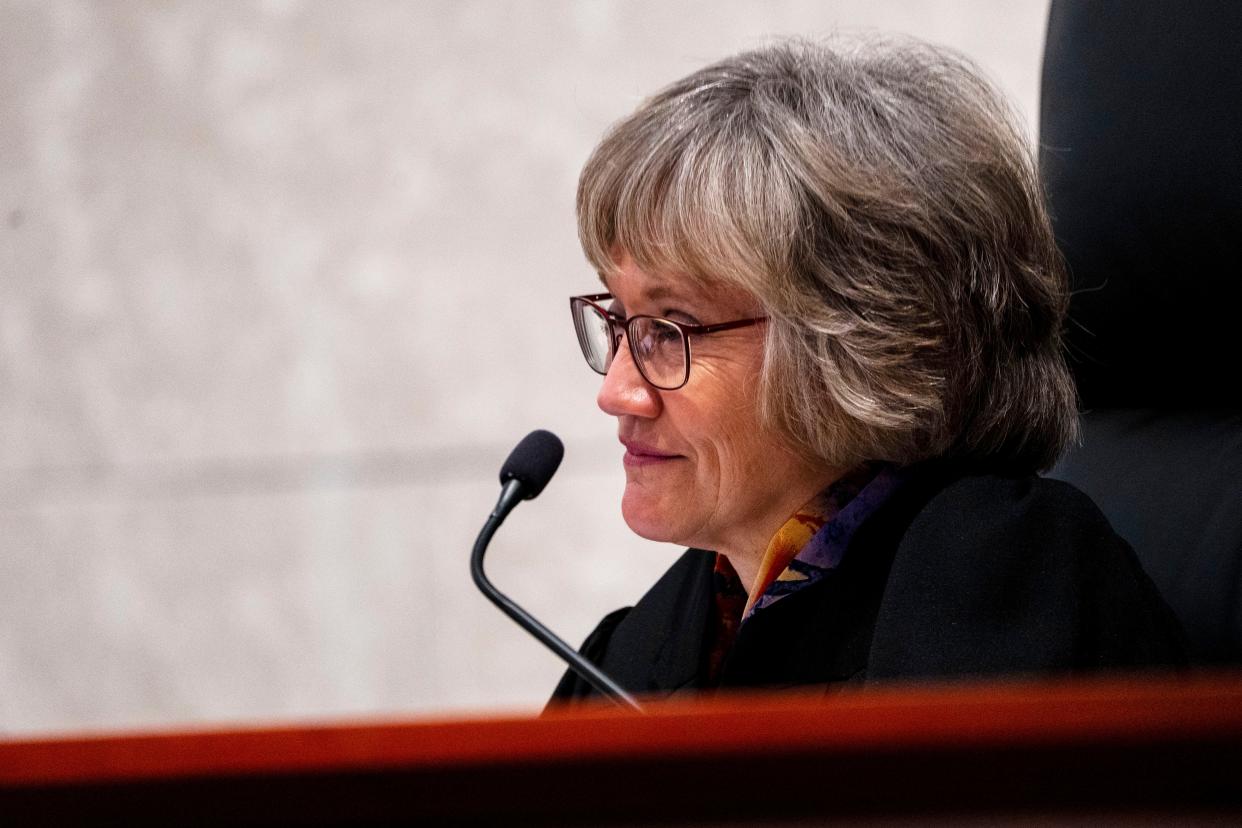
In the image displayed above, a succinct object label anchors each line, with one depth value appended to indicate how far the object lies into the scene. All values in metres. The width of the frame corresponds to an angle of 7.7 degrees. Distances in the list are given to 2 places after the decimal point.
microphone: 4.57
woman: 4.56
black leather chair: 4.53
